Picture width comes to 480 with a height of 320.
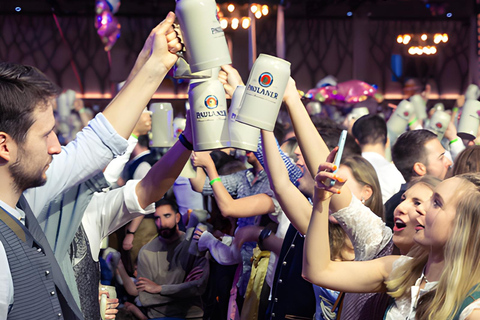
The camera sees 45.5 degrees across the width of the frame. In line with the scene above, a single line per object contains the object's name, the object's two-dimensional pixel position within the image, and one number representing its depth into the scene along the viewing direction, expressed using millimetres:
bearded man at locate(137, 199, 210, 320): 3215
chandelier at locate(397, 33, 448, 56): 11152
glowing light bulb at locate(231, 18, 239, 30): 8520
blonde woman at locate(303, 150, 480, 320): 1176
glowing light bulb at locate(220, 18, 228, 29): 8484
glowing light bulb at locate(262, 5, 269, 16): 8195
